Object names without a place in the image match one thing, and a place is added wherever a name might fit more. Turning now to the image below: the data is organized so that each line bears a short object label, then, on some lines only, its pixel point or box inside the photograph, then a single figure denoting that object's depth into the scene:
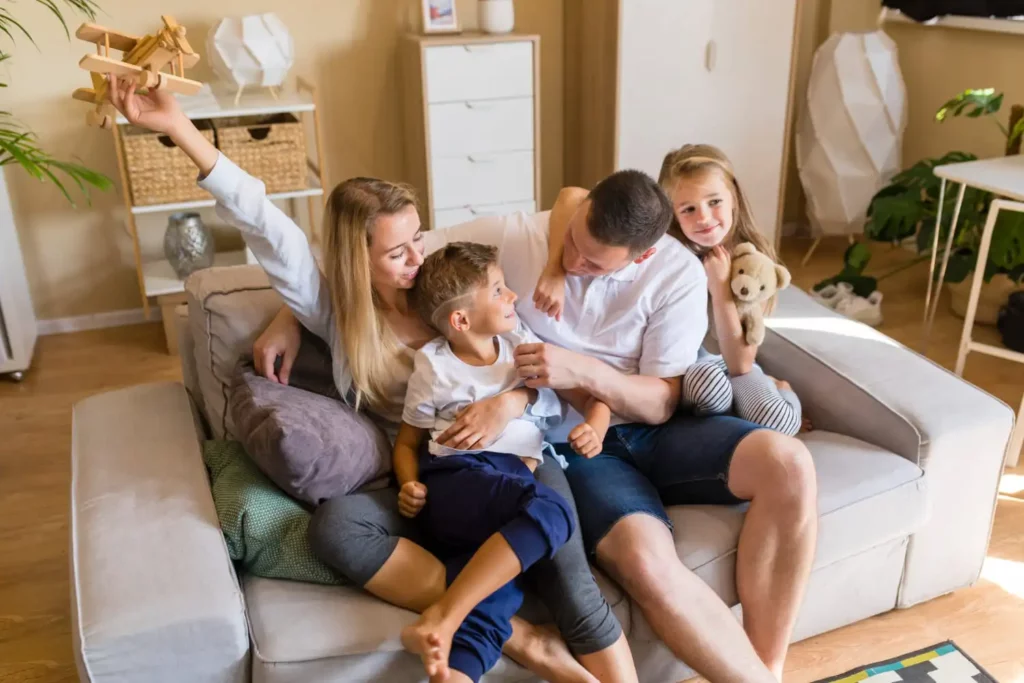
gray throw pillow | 1.49
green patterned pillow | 1.46
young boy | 1.37
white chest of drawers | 3.13
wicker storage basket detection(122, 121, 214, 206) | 2.89
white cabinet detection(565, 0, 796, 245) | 3.30
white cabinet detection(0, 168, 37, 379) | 2.87
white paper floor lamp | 3.56
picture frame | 3.20
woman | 1.42
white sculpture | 2.97
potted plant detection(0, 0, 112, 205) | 2.06
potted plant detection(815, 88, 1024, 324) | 2.89
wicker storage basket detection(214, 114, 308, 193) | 2.98
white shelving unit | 2.92
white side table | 2.39
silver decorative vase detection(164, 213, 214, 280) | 3.08
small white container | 3.19
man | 1.48
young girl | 1.71
